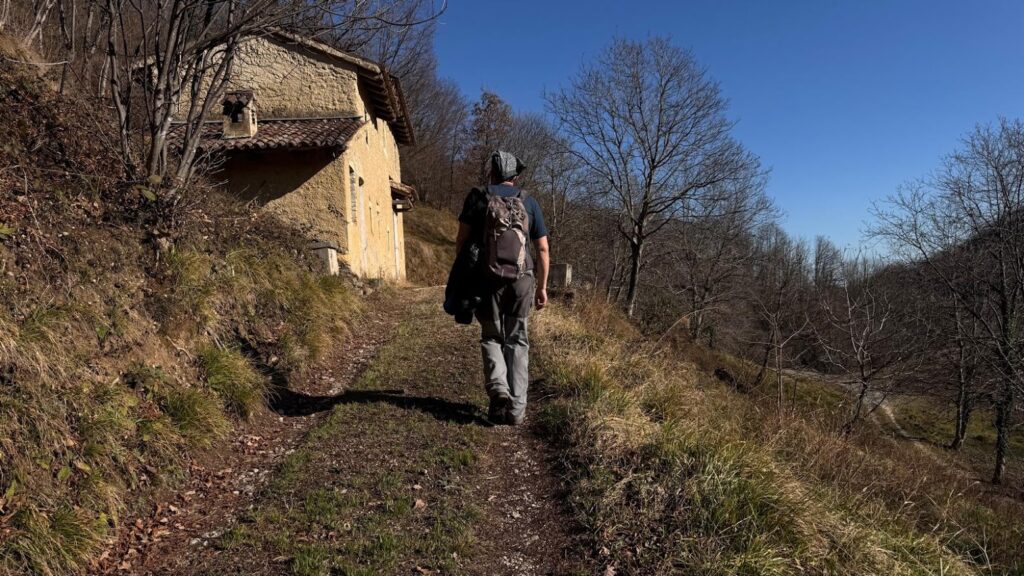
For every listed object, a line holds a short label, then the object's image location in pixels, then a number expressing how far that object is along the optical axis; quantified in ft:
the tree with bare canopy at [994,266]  44.37
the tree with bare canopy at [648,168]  57.21
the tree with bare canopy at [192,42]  15.76
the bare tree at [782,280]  72.43
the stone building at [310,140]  34.96
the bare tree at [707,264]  78.07
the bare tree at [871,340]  33.99
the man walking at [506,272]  12.01
